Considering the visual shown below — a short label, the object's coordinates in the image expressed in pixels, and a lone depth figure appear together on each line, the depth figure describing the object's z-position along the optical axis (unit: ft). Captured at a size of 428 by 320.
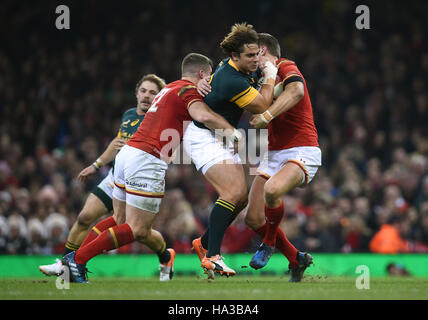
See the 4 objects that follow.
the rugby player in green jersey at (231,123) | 49.24
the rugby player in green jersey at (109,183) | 59.31
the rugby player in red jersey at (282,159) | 50.90
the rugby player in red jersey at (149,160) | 49.34
